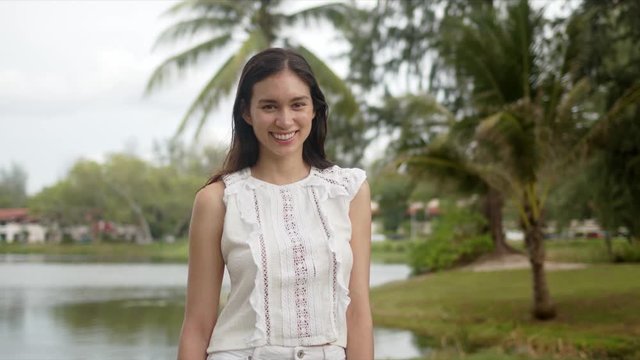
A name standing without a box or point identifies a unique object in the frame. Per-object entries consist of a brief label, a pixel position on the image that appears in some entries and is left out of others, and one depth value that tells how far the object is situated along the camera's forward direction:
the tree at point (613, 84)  12.05
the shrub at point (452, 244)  22.06
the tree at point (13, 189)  48.69
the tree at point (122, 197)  49.59
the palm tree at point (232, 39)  16.39
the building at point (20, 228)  48.94
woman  1.66
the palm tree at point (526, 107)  11.49
